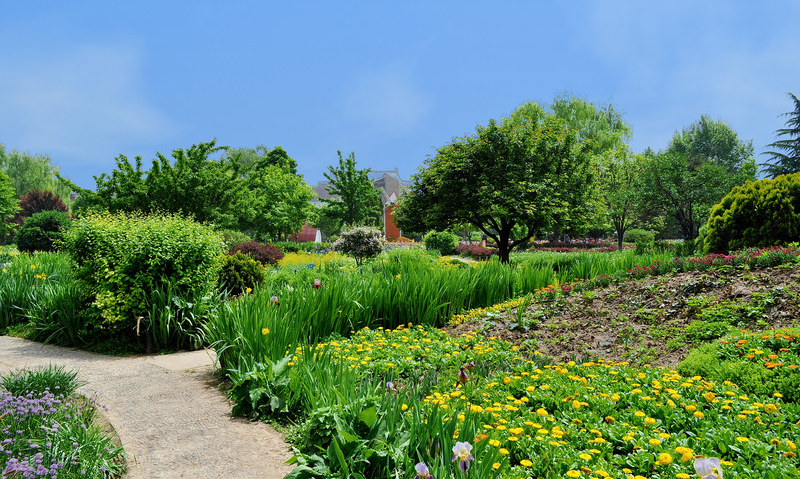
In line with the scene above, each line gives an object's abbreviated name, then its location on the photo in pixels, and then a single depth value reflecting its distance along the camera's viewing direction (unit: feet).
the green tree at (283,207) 94.99
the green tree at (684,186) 64.75
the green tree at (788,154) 105.09
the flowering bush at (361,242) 49.93
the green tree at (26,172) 151.53
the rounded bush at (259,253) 46.26
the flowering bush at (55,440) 8.54
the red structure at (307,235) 177.20
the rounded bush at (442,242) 87.51
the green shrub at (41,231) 64.69
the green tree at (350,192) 101.40
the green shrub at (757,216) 30.35
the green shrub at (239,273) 26.63
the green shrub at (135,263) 19.19
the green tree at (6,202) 90.33
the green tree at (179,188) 56.18
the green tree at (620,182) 78.74
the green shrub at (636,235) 106.22
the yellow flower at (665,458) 7.96
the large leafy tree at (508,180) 43.65
